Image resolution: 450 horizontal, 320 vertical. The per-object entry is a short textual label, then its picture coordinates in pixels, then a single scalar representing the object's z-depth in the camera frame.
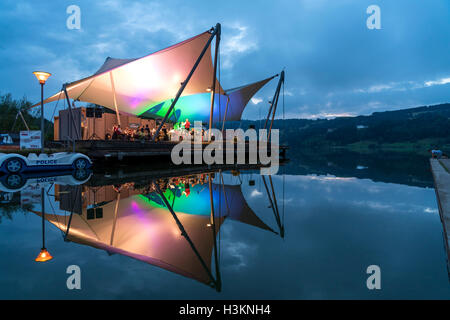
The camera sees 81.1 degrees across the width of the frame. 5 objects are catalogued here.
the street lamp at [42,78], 10.35
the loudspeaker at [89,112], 17.76
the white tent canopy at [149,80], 13.65
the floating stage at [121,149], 13.40
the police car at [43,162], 9.53
